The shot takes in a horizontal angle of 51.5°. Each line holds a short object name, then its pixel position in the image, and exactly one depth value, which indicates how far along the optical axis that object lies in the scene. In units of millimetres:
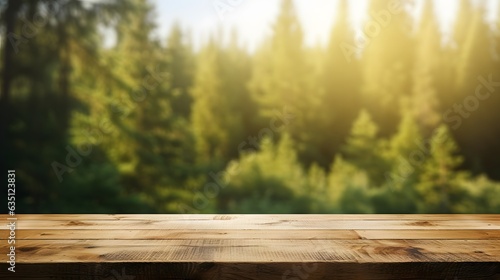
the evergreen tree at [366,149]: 10219
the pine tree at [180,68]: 10164
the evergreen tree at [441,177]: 9625
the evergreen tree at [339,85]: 11094
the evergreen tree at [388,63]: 11211
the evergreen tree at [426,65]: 10875
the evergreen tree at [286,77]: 10977
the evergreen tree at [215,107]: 10562
